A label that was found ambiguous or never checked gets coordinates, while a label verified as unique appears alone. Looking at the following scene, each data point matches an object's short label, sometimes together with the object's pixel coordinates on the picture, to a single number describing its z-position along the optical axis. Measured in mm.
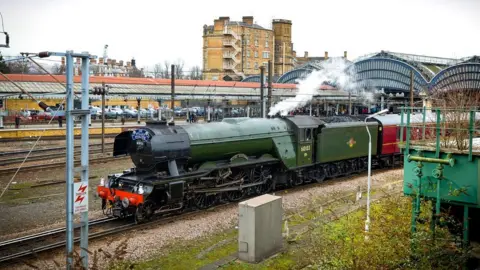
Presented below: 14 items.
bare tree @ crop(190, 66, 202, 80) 115881
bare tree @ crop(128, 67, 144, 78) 92438
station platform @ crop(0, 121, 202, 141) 32594
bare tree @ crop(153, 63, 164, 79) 121588
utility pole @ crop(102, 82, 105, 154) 23777
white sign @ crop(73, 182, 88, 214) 8703
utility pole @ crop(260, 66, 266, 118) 27288
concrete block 10172
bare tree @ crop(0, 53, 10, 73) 43475
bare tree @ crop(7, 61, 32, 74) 62297
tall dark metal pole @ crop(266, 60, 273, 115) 26562
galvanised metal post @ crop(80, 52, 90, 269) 8734
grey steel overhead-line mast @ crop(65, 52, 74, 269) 8430
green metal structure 8844
